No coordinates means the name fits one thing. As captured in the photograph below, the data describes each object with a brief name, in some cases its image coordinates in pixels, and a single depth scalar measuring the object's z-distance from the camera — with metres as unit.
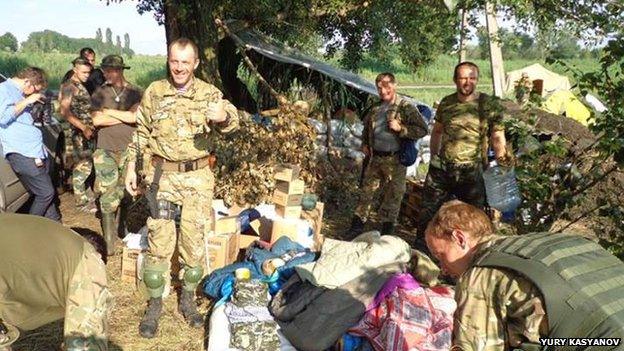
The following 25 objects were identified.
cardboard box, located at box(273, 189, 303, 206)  5.39
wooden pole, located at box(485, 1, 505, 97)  11.69
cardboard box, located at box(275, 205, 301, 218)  5.39
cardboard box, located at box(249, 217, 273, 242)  5.38
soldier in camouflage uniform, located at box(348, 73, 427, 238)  5.66
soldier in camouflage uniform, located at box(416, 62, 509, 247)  4.88
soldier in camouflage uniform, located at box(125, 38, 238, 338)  4.07
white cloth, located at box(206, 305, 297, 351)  3.74
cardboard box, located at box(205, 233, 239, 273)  4.79
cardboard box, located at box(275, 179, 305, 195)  5.39
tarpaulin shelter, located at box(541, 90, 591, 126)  11.48
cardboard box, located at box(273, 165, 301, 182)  5.43
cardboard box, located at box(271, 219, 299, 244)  5.19
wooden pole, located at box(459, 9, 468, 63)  7.45
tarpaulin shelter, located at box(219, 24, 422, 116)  9.95
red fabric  3.28
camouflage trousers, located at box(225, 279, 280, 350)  3.74
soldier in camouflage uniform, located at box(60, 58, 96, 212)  6.18
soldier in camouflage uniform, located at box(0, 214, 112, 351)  2.42
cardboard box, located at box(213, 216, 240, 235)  4.99
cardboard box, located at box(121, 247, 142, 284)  4.79
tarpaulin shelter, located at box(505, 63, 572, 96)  19.28
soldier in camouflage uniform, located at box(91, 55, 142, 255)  5.38
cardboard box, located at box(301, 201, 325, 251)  5.61
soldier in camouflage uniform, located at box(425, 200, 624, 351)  1.98
